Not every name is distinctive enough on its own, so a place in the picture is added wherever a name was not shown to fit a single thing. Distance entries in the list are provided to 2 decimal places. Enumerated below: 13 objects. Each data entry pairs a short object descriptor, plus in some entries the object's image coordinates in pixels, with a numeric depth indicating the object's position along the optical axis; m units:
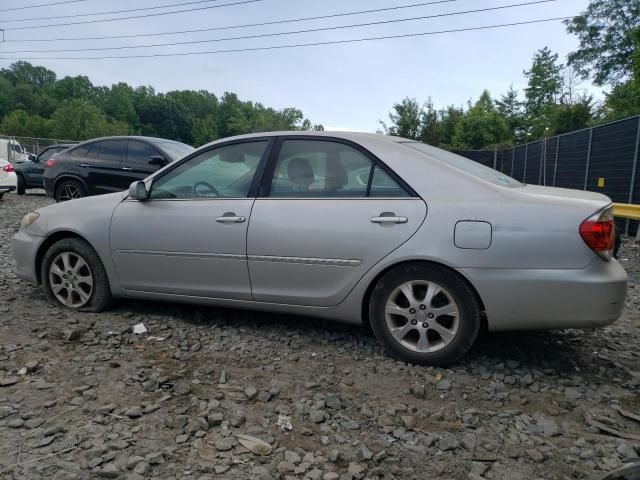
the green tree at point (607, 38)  37.81
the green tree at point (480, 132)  38.16
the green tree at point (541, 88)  47.38
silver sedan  2.82
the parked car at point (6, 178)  12.86
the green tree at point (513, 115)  50.03
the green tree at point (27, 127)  61.95
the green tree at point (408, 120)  39.91
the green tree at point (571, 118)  27.41
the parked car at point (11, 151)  23.34
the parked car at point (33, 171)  14.34
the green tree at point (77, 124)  56.78
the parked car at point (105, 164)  8.28
